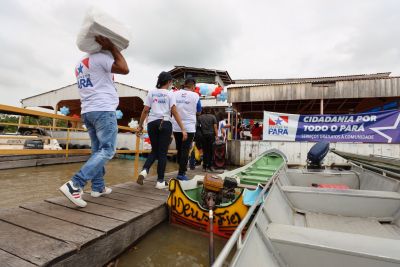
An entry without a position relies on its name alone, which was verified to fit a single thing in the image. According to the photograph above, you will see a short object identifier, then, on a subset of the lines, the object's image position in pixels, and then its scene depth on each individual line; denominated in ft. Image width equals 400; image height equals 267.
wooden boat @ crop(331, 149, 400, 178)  9.63
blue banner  26.40
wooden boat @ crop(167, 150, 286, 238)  8.18
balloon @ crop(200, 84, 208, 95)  52.37
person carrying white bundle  7.96
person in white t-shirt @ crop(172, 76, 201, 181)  13.43
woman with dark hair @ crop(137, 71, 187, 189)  11.21
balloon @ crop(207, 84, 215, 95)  52.26
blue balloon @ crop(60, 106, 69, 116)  61.40
